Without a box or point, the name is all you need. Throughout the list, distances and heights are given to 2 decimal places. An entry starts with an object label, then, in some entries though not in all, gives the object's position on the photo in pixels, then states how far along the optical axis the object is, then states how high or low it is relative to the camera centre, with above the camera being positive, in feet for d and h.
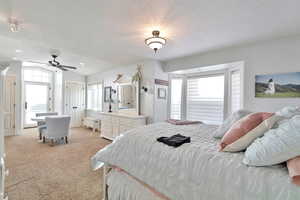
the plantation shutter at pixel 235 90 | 11.55 +0.81
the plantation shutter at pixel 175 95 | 15.51 +0.46
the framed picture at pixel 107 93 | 19.03 +0.73
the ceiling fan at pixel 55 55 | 14.35 +4.19
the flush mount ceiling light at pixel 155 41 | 8.13 +3.20
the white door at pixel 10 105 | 16.93 -0.83
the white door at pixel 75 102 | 22.40 -0.54
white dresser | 13.74 -2.37
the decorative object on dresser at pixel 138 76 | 14.75 +2.27
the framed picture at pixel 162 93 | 14.42 +0.61
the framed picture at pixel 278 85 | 8.50 +0.91
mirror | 15.23 +0.16
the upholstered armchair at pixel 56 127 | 13.42 -2.67
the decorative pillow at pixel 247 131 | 4.07 -0.87
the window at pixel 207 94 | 12.21 +0.47
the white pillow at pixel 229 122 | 5.74 -0.88
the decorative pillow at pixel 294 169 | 2.78 -1.30
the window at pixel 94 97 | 21.71 +0.25
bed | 3.11 -1.87
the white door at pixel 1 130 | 5.18 -1.15
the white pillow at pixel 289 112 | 4.50 -0.35
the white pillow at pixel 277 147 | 3.06 -1.00
